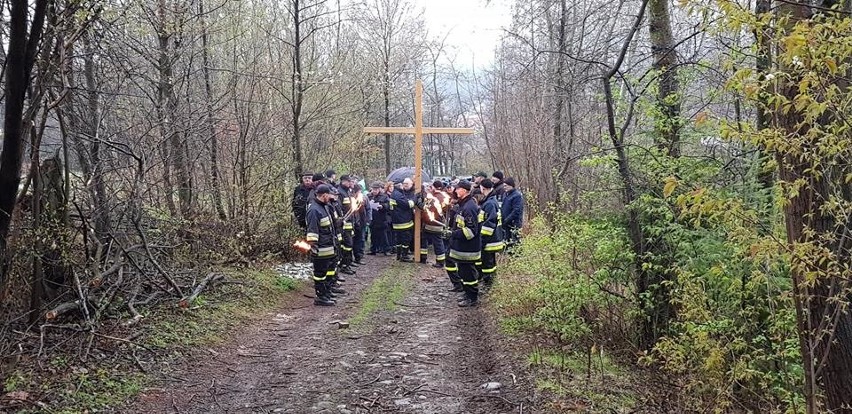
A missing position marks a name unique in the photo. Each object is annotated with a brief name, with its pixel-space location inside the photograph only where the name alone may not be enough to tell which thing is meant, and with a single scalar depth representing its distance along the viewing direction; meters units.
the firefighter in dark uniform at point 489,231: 9.88
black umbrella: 17.20
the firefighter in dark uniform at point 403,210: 14.41
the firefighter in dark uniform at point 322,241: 9.62
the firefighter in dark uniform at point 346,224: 12.56
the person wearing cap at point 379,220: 15.95
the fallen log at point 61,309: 6.21
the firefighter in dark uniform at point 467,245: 9.63
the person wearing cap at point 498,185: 12.87
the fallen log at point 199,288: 8.09
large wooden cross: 13.82
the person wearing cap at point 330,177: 13.12
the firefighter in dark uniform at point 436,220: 14.12
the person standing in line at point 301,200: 12.49
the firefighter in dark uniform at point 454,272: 10.79
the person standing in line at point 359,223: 14.38
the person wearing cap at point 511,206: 12.44
